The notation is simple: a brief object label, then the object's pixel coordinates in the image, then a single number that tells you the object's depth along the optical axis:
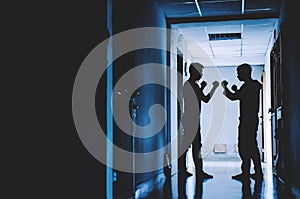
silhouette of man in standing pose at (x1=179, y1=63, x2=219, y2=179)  5.61
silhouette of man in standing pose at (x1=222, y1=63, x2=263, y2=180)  5.09
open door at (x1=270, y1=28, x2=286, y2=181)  5.54
